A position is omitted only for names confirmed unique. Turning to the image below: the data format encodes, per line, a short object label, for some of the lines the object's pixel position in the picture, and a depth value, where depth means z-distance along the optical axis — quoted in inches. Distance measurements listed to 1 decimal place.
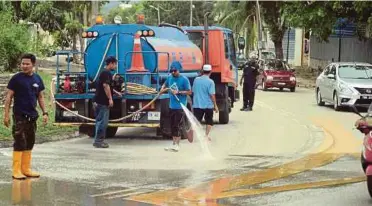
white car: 903.7
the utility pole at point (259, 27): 1962.6
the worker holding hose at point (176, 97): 515.2
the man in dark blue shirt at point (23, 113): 378.4
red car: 1414.9
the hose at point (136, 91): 554.2
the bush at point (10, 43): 911.0
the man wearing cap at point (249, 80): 884.6
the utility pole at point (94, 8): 1124.4
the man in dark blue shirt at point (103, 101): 510.3
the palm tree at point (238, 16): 2198.3
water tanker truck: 554.9
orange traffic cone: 567.8
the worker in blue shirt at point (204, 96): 547.2
